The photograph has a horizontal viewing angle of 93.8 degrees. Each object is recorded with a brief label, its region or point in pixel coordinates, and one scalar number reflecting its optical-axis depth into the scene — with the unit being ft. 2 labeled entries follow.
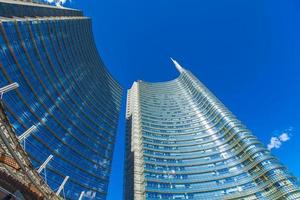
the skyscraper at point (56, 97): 109.18
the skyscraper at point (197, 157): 129.88
